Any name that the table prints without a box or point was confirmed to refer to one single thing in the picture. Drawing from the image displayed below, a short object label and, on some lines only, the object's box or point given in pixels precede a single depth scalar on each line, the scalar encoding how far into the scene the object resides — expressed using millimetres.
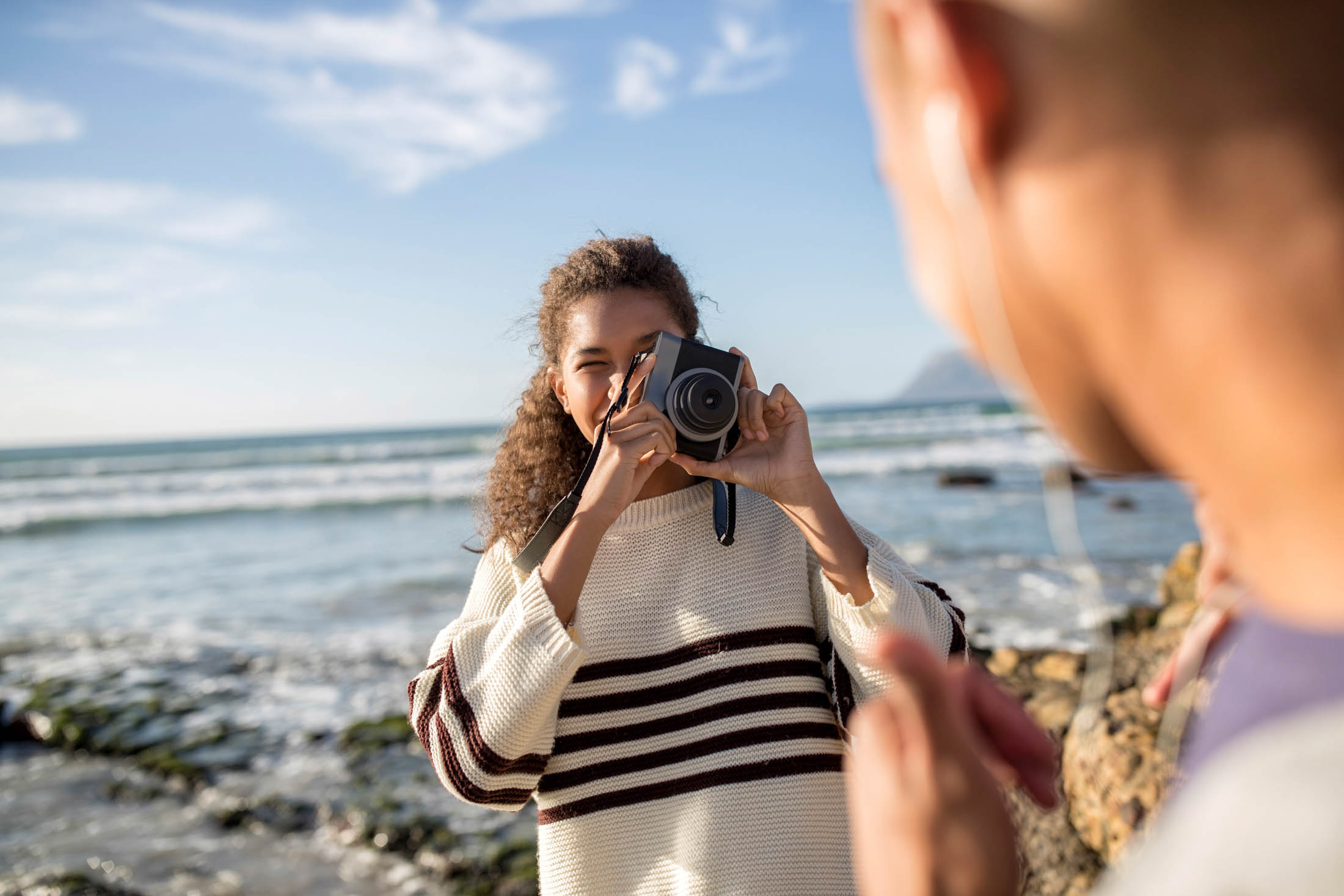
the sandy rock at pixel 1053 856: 2680
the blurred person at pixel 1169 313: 422
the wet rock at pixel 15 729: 5191
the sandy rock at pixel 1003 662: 4742
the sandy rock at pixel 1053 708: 3766
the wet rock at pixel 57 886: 3479
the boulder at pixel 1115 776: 2557
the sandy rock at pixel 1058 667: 4531
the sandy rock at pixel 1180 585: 5039
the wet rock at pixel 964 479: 14250
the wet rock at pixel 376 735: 4719
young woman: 1646
